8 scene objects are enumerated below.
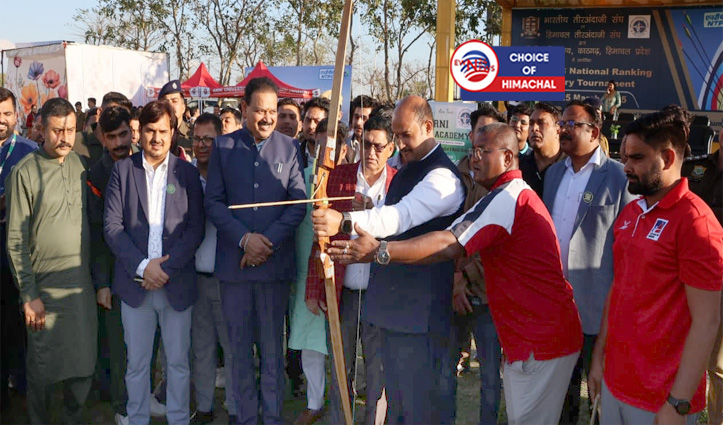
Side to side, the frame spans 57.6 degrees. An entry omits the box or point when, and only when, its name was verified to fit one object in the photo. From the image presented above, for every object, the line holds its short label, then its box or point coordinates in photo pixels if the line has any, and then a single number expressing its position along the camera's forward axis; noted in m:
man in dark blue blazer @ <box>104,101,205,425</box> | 3.75
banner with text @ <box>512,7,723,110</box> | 16.66
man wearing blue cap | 5.66
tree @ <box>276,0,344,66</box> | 22.56
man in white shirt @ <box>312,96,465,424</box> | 2.88
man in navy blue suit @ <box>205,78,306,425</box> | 3.77
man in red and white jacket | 2.47
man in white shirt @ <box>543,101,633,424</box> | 3.50
